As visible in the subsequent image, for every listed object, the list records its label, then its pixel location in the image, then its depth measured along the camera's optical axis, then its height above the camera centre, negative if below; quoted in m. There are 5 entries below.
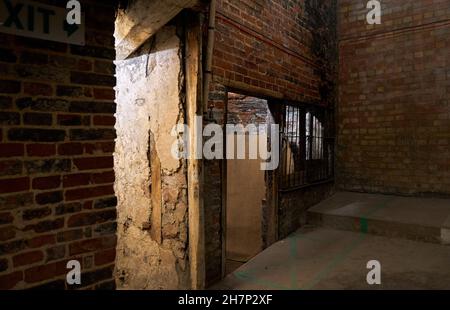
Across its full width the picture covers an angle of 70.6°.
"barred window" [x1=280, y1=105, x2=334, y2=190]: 4.50 +0.10
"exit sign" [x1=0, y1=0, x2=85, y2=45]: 1.55 +0.69
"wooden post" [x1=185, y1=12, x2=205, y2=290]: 2.82 -0.02
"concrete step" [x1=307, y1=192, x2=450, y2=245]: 4.13 -0.92
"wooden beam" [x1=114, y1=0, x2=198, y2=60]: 2.16 +0.99
